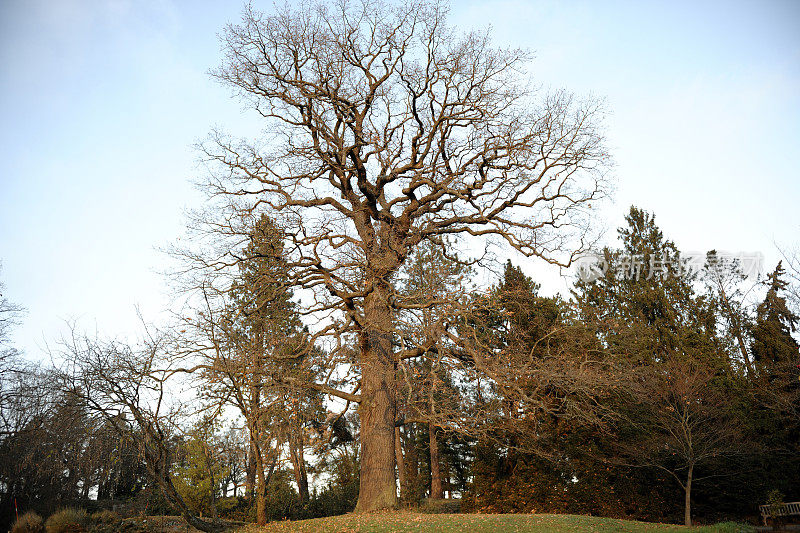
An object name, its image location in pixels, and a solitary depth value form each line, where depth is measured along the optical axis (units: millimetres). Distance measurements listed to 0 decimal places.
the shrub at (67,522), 12406
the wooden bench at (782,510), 16672
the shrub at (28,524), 12320
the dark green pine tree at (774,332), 21766
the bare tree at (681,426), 17016
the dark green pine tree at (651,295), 23906
